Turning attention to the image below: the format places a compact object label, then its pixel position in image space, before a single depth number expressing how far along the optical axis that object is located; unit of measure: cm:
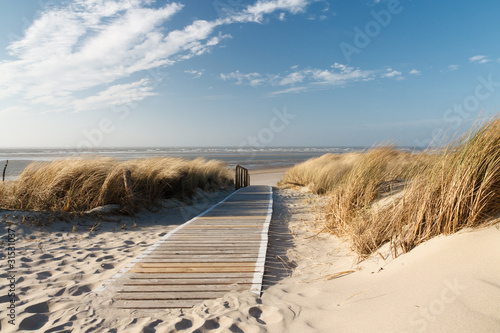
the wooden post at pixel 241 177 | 1307
